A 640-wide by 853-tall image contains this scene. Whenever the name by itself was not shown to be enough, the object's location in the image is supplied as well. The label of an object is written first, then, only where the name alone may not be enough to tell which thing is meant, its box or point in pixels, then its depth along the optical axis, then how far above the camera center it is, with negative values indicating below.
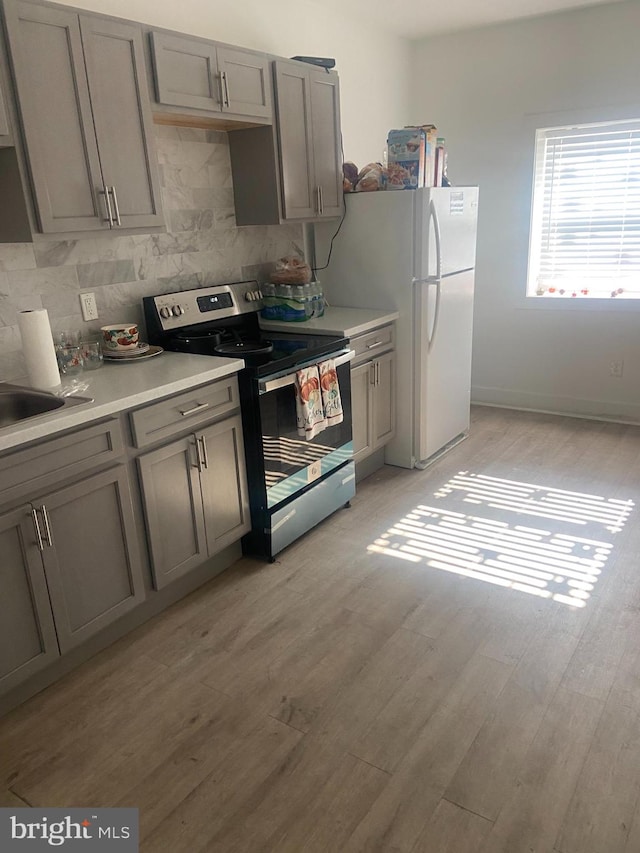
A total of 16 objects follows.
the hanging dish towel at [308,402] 2.80 -0.78
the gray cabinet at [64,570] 1.91 -1.04
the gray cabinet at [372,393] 3.37 -0.93
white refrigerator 3.47 -0.37
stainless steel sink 2.21 -0.57
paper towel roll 2.19 -0.39
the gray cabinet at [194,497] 2.35 -1.01
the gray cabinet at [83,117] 2.05 +0.36
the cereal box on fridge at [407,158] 3.43 +0.27
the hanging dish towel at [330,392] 2.93 -0.77
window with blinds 4.14 -0.05
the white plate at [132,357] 2.63 -0.51
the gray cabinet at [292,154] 3.12 +0.30
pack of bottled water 3.41 -0.43
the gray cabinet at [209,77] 2.48 +0.57
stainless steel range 2.69 -0.77
